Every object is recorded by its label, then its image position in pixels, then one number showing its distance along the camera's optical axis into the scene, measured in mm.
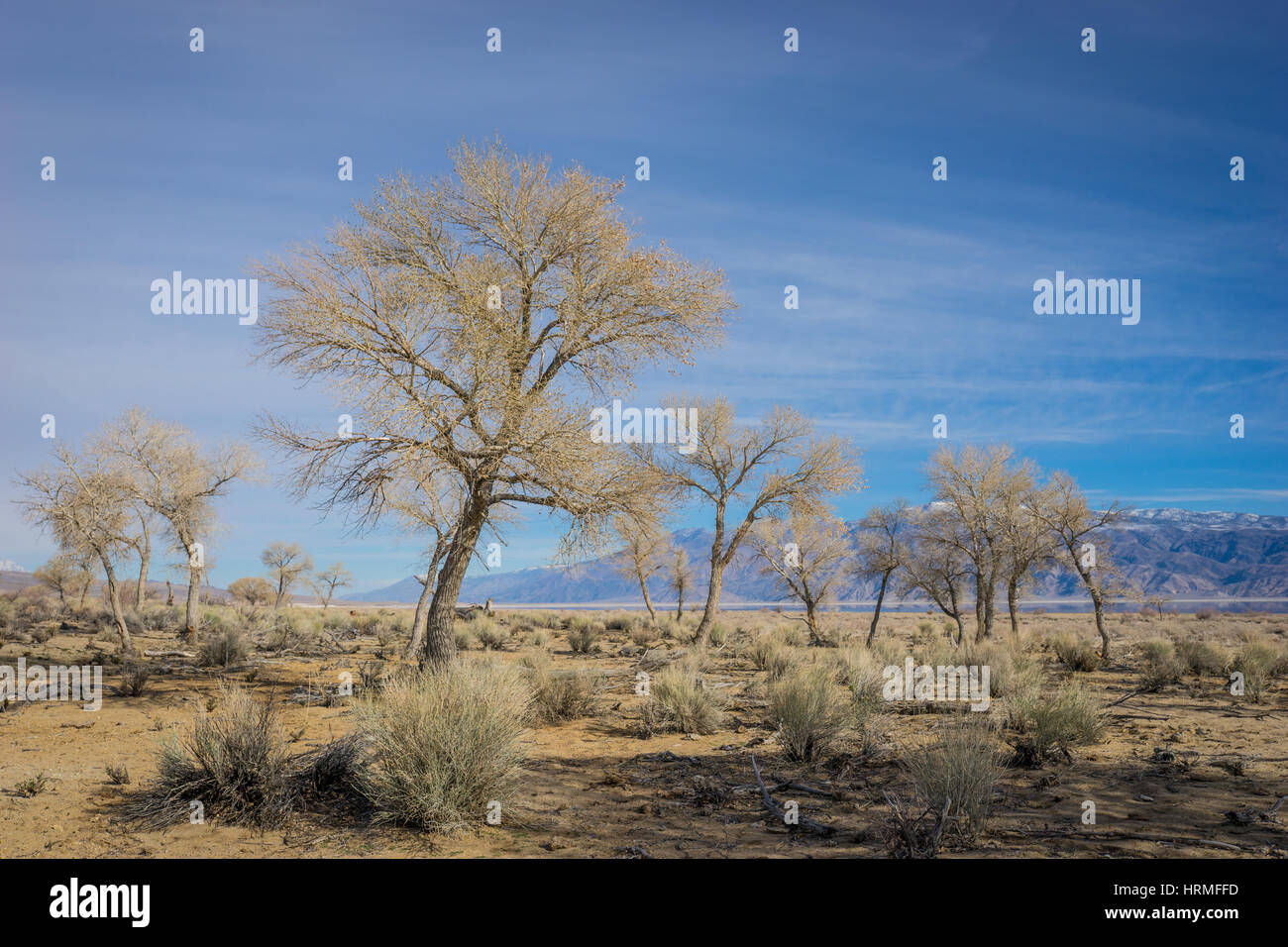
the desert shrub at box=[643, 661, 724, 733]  12922
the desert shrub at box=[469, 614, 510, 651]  29078
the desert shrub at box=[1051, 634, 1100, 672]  23766
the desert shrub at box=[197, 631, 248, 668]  19922
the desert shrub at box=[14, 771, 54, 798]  7980
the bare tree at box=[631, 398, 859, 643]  24828
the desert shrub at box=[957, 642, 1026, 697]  15775
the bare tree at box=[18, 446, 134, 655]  18828
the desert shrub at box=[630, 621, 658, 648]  32859
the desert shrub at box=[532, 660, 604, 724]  14172
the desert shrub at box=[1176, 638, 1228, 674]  20812
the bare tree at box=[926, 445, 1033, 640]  32594
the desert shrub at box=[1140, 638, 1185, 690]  18047
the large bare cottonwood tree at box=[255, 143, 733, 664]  13617
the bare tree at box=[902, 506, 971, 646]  34844
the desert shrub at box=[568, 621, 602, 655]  29078
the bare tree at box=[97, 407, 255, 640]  29906
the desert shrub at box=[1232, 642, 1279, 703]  16234
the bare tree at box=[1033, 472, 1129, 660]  26953
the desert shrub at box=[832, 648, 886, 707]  13195
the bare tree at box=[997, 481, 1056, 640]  30719
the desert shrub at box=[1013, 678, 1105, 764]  10031
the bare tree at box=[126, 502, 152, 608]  30447
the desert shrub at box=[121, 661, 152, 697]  15203
